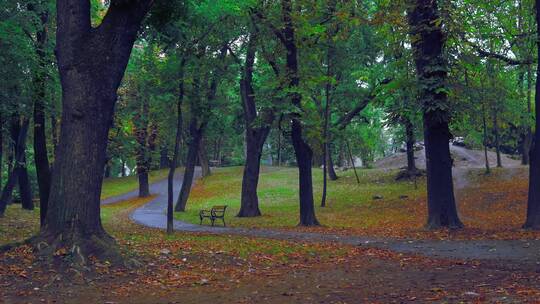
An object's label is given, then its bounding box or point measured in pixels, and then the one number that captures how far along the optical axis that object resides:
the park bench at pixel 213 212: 22.20
